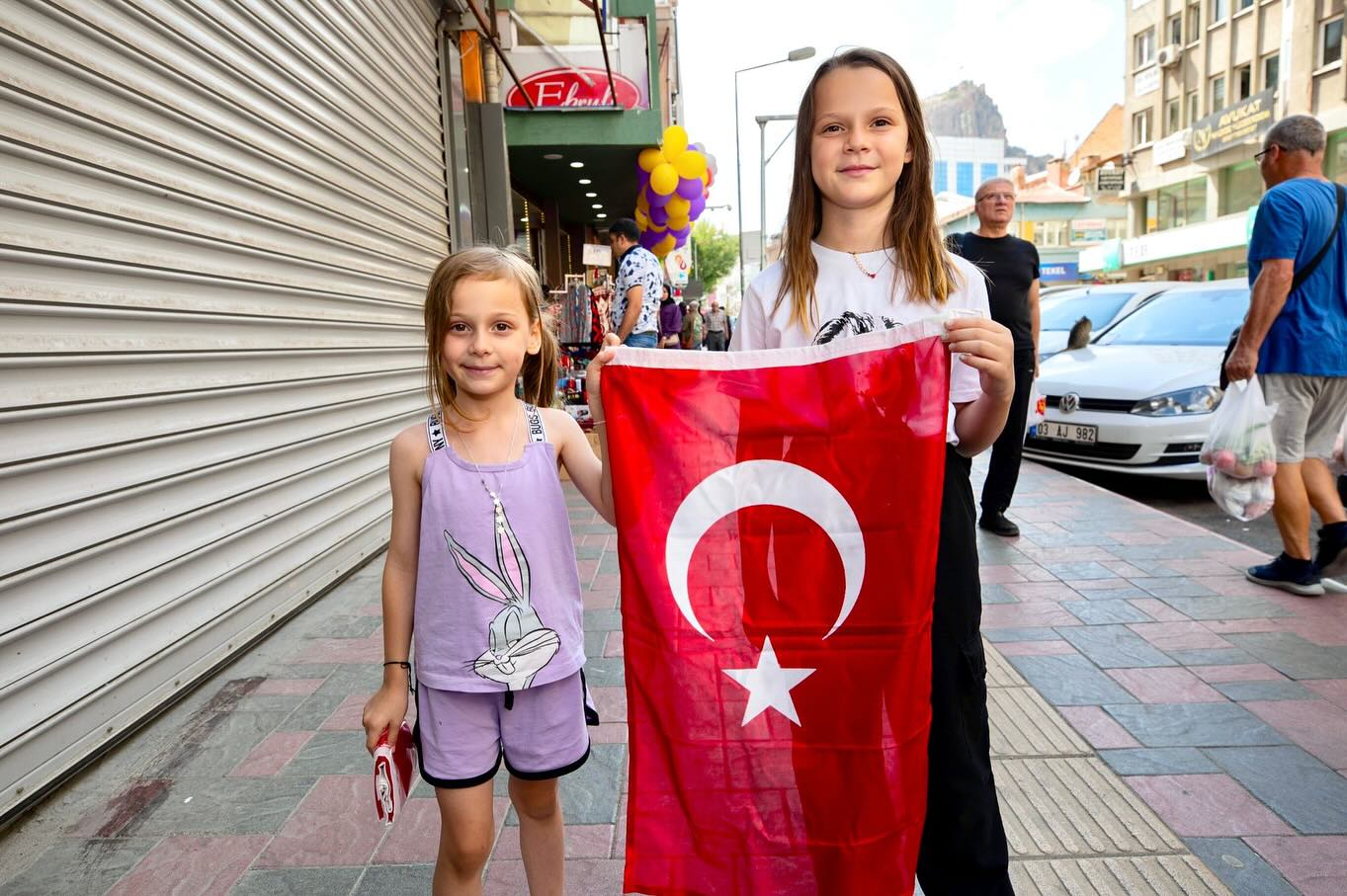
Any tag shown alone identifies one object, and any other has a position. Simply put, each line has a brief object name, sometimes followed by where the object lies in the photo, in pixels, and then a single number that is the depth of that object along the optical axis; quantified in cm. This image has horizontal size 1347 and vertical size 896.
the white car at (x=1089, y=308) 933
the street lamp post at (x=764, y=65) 2519
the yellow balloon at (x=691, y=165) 1190
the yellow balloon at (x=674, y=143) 1189
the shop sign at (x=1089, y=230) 5725
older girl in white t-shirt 177
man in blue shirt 425
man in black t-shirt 525
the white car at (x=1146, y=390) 696
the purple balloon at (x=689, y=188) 1209
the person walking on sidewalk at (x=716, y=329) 2291
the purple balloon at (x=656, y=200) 1205
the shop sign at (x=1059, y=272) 5272
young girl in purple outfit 172
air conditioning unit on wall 3572
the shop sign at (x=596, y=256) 1074
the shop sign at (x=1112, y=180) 3972
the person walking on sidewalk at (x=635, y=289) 715
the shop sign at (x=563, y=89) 1030
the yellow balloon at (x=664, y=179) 1150
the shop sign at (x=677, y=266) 1773
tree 7568
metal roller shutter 278
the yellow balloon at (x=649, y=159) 1146
